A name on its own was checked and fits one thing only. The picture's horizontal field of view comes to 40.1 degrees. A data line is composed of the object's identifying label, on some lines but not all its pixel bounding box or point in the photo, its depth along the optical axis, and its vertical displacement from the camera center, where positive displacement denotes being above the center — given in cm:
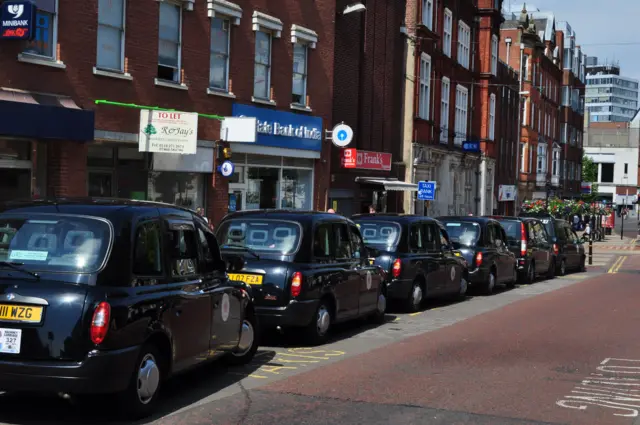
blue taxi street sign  3165 +38
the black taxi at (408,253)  1515 -94
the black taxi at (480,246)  1953 -99
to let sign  1873 +130
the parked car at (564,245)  2739 -128
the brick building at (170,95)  1642 +220
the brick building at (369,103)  2928 +341
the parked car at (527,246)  2383 -117
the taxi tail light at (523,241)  2380 -101
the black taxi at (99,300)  652 -86
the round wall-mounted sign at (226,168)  2153 +63
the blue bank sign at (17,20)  1502 +288
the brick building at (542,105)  6122 +787
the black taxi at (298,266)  1089 -90
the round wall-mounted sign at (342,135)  2669 +192
